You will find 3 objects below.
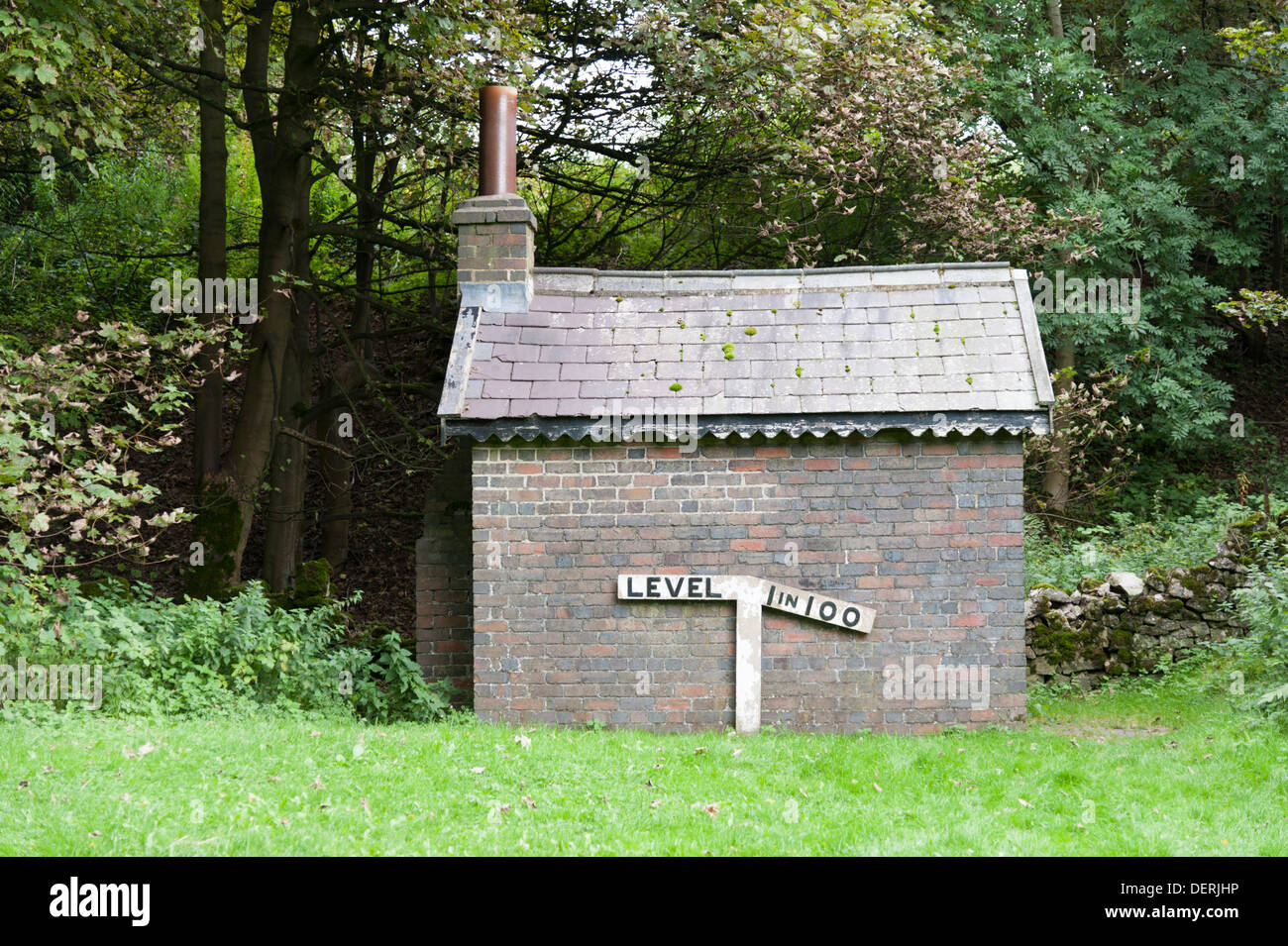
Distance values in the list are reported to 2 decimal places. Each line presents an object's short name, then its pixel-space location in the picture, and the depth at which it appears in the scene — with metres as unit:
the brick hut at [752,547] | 9.07
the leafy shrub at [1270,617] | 9.39
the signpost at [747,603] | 9.02
